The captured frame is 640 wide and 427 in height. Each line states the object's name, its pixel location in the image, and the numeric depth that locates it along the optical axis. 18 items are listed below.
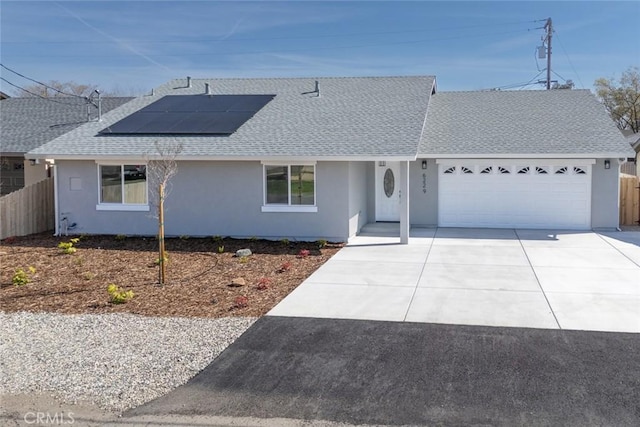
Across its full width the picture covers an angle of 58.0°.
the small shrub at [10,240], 15.40
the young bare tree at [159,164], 14.16
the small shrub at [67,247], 13.70
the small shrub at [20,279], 10.38
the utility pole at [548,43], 33.25
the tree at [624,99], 44.00
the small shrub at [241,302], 8.87
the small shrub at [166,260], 12.49
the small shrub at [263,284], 10.04
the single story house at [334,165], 15.27
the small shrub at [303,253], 13.30
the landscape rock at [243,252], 13.49
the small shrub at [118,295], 9.09
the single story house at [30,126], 21.64
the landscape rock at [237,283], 10.26
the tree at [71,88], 47.53
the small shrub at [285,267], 11.70
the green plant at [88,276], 10.90
